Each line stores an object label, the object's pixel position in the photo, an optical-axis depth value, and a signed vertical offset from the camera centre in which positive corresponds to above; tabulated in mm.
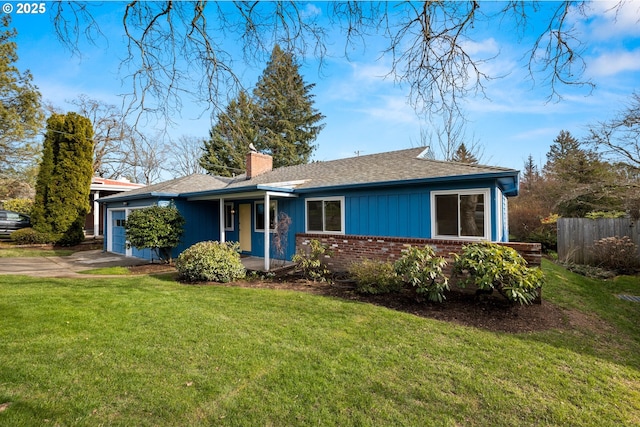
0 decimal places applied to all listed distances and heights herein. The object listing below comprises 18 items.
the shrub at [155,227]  9781 -153
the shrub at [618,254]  9891 -1215
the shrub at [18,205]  19281 +1216
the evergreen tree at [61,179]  14367 +2166
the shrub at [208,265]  7725 -1122
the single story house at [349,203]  7023 +560
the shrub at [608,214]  12234 +153
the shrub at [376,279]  6297 -1246
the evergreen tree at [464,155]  22859 +4984
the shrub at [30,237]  14375 -616
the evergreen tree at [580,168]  16125 +2887
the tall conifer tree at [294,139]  24944 +7146
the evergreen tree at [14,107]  14898 +6321
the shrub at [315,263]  8048 -1152
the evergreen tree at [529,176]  24528 +4047
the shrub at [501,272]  5023 -921
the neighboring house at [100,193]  18000 +2048
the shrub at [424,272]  5574 -988
